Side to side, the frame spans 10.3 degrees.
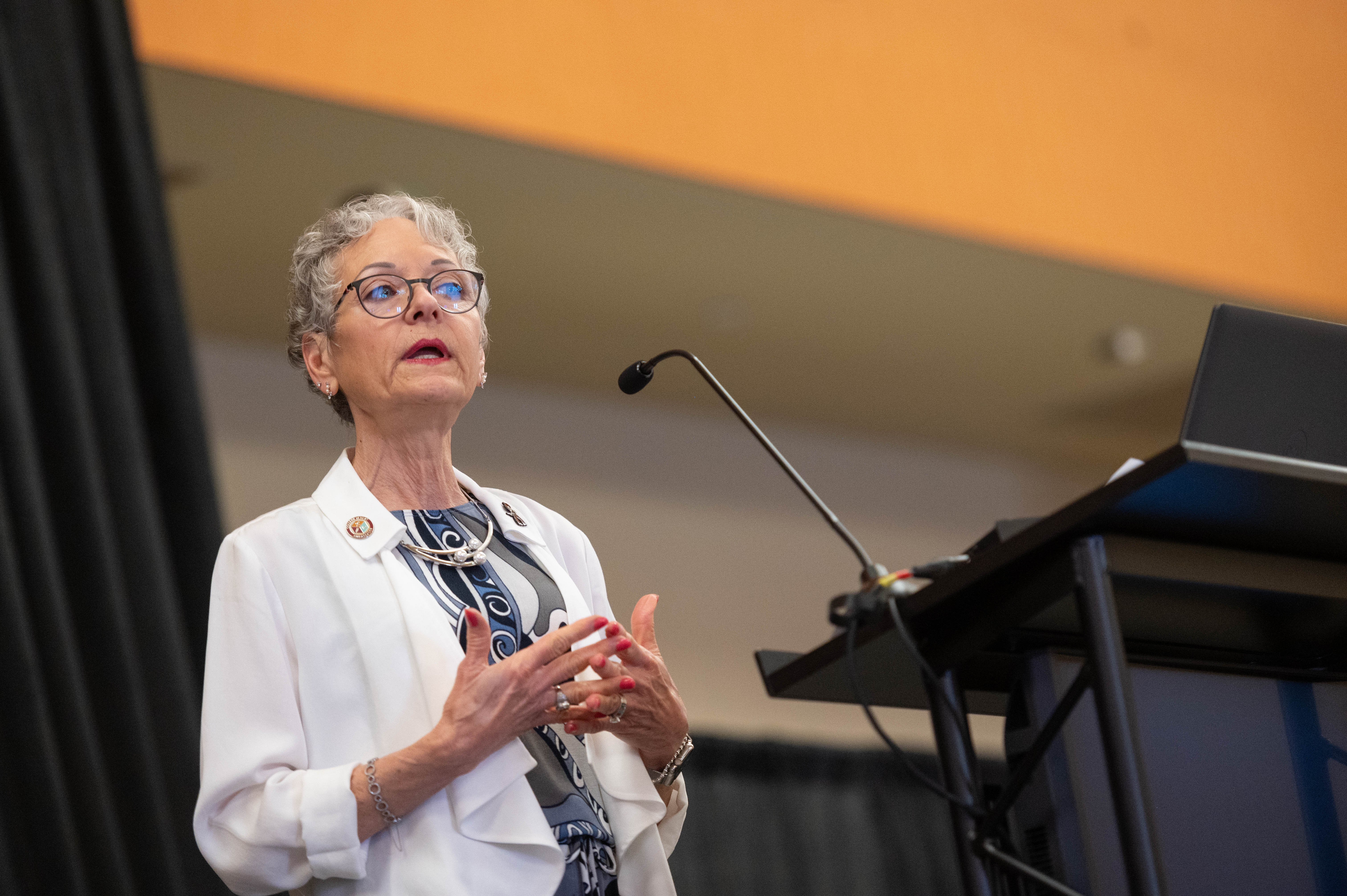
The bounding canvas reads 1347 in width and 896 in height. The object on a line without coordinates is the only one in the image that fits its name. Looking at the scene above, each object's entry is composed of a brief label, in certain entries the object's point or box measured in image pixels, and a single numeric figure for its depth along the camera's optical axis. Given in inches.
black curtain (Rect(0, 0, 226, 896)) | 271.8
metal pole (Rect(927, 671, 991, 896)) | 236.3
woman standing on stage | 238.0
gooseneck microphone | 236.5
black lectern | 232.4
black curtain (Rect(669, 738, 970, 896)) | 452.6
